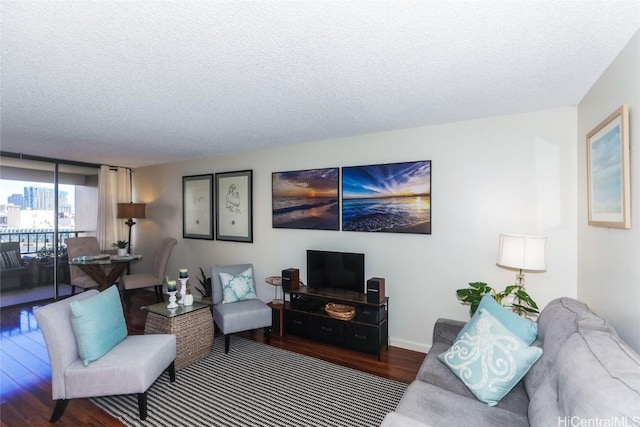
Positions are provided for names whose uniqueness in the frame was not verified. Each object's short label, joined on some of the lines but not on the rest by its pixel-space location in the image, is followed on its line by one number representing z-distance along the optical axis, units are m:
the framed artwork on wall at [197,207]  4.97
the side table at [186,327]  2.87
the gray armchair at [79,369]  2.11
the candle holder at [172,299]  3.11
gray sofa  1.08
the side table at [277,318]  3.71
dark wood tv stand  3.17
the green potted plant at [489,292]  2.39
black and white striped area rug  2.22
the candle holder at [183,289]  3.24
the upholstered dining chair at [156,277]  4.66
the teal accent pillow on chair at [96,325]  2.15
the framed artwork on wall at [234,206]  4.53
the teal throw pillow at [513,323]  1.87
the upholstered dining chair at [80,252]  4.68
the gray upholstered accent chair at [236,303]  3.35
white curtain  5.57
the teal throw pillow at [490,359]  1.72
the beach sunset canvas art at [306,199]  3.78
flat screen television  3.41
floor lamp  5.35
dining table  4.45
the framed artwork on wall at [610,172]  1.66
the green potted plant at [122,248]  5.02
